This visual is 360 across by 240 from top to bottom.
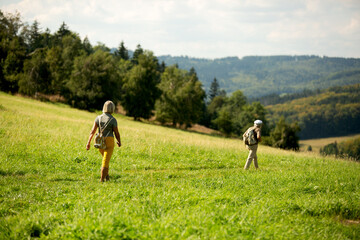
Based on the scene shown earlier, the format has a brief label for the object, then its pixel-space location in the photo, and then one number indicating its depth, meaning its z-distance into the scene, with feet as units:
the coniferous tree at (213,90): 447.01
